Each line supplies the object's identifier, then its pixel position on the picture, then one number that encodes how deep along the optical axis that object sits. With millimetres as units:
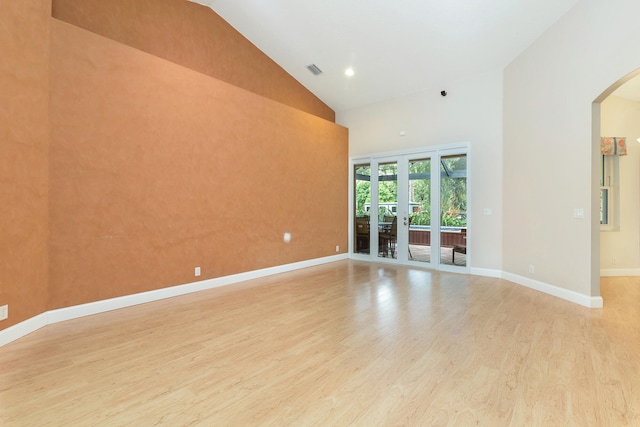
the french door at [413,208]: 5840
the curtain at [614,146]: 5379
